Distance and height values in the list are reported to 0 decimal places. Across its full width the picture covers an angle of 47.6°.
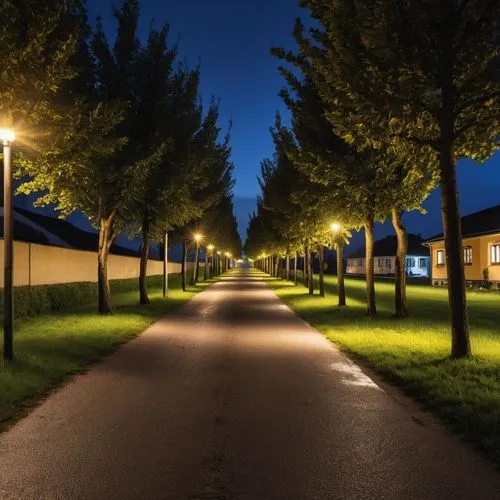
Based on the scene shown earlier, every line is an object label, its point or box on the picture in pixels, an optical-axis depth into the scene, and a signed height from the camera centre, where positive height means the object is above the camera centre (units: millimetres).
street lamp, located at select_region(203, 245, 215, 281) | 59303 +2664
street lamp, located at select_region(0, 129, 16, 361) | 10094 +635
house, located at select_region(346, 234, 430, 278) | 78250 +1879
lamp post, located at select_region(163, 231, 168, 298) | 30783 +754
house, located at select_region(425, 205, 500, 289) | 35947 +1487
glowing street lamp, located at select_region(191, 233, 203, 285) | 47797 +178
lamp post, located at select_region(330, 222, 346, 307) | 23203 +698
